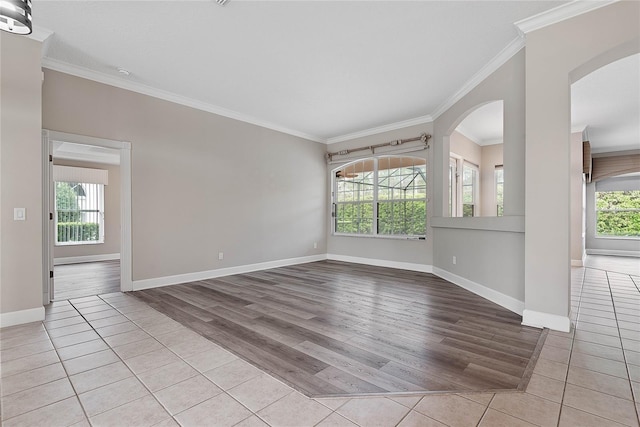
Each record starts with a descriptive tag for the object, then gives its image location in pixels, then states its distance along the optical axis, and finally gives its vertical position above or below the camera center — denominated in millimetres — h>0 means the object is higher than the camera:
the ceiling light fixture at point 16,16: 1283 +912
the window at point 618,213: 8180 -78
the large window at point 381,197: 5789 +316
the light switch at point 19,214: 2902 -5
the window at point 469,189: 7031 +543
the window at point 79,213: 7082 +5
